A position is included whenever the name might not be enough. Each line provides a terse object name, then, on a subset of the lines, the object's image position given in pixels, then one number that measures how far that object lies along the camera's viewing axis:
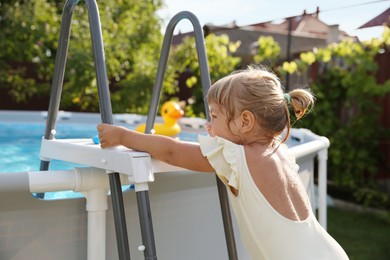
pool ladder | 1.52
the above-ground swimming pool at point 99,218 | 1.60
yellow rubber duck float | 4.93
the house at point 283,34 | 7.62
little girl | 1.57
